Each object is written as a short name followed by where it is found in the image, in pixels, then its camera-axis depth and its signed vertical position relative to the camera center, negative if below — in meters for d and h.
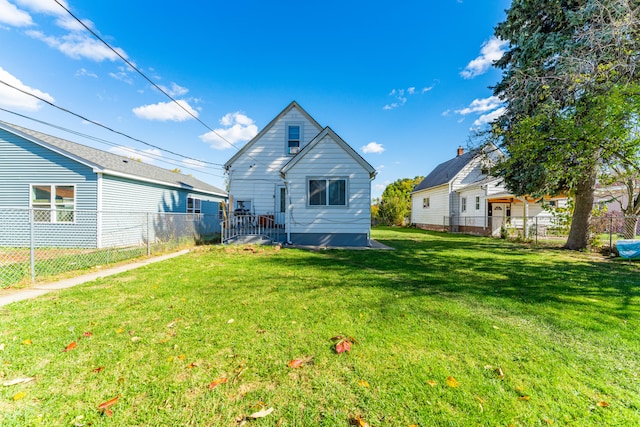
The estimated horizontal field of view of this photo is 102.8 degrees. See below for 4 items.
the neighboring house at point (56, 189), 10.90 +0.99
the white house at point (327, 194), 11.12 +0.85
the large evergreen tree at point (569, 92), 7.13 +4.34
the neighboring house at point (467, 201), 17.73 +1.05
